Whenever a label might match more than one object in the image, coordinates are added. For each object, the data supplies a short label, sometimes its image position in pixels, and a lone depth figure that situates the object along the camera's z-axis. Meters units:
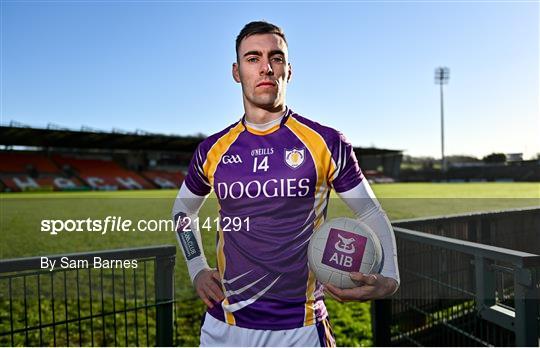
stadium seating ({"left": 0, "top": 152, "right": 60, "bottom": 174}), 44.54
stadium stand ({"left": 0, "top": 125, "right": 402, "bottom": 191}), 40.41
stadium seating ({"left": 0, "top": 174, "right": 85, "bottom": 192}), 42.38
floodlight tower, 49.67
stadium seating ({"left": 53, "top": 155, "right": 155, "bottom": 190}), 48.27
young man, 2.10
